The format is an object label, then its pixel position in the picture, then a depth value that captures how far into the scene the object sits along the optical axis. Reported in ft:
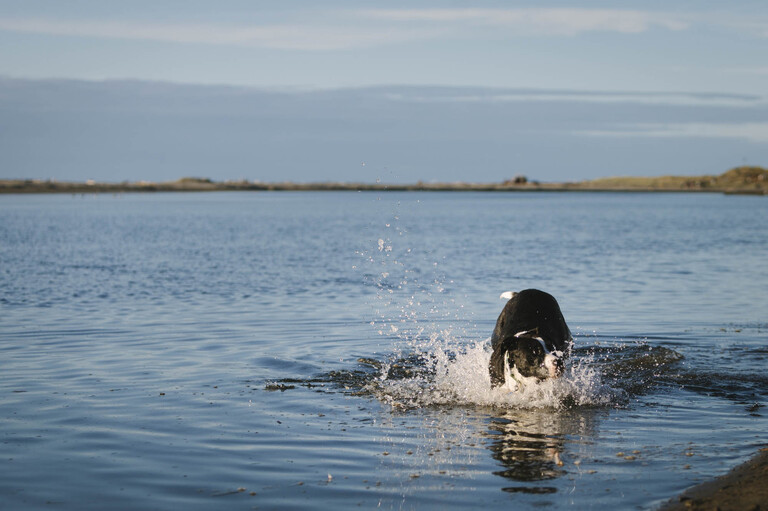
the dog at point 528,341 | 38.68
